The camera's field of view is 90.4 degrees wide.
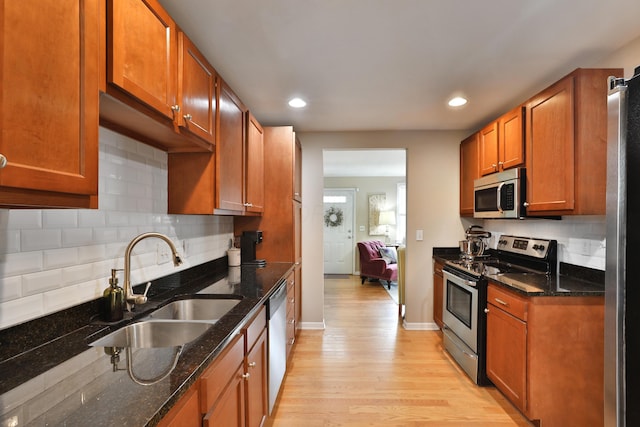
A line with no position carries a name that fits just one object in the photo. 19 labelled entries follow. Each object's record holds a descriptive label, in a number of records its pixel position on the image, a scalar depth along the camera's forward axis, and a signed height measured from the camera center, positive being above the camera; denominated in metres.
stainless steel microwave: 2.50 +0.19
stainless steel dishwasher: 1.99 -0.83
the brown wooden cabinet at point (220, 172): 1.92 +0.28
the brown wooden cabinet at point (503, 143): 2.51 +0.63
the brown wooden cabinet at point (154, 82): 1.06 +0.54
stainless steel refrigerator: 0.94 -0.11
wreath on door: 7.39 -0.03
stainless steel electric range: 2.47 -0.58
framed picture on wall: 7.31 +0.09
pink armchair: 6.00 -0.96
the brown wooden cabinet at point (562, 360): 1.91 -0.88
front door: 7.33 -0.36
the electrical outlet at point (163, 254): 1.85 -0.23
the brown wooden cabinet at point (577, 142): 1.96 +0.48
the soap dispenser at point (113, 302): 1.32 -0.36
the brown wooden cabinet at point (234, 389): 0.97 -0.67
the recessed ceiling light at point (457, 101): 2.70 +0.99
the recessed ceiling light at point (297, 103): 2.75 +1.00
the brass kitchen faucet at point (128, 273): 1.38 -0.25
